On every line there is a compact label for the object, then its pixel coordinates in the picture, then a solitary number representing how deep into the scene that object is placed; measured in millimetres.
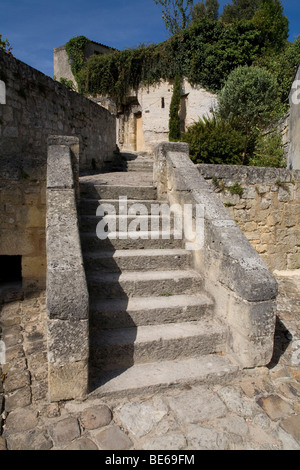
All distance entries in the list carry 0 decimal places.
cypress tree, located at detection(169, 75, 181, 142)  16953
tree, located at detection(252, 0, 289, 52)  16562
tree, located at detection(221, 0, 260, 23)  21284
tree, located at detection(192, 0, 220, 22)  21219
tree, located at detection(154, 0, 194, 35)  17328
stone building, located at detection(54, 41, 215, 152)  17094
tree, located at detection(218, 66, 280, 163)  10641
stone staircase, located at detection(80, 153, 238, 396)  2590
